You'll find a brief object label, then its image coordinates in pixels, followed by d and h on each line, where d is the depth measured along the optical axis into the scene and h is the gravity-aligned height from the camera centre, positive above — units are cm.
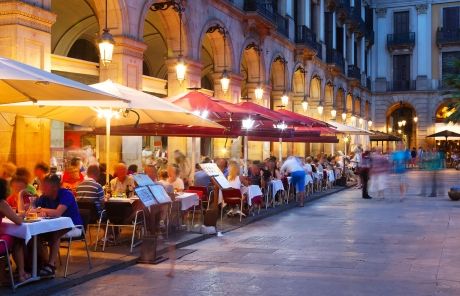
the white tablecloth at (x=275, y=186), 1671 -80
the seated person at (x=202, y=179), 1423 -51
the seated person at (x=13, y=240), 676 -95
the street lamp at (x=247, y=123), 1517 +84
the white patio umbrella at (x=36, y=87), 688 +85
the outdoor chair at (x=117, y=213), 999 -90
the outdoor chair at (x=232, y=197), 1361 -88
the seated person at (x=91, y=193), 962 -56
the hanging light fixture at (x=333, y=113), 3572 +244
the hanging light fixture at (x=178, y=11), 1722 +407
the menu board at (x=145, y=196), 920 -59
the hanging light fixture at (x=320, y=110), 3253 +238
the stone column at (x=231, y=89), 2153 +235
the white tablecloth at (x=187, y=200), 1180 -83
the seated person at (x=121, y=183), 1117 -47
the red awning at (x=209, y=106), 1362 +109
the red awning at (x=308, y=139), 1928 +58
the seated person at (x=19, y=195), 843 -53
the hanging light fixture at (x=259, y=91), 2283 +239
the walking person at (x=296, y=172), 1809 -46
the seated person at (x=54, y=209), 772 -67
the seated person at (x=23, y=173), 901 -24
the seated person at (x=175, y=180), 1250 -47
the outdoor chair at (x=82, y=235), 816 -103
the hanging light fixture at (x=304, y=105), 2933 +238
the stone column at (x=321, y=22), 3469 +740
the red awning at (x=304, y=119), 1906 +116
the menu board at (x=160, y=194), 979 -59
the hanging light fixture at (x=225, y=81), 1906 +228
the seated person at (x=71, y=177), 1182 -40
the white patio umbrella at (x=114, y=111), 1020 +82
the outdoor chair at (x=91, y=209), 960 -80
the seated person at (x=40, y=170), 1083 -24
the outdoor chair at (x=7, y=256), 689 -110
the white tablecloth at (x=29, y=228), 704 -81
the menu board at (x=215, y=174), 1256 -35
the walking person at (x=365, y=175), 2091 -62
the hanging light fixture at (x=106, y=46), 1261 +221
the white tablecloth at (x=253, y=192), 1434 -82
